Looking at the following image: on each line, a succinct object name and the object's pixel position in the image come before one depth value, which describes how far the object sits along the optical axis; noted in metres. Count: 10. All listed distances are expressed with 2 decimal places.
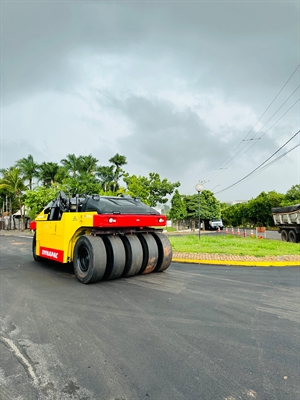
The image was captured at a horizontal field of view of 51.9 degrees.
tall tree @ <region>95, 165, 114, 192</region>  44.34
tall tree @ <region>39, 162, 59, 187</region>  46.12
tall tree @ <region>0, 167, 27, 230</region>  44.44
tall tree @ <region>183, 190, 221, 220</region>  47.31
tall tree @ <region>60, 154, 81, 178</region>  43.69
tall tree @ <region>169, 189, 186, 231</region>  45.00
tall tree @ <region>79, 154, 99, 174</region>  44.03
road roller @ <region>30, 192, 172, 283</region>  6.62
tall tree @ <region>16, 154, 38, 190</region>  45.28
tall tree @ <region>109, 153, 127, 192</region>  44.81
